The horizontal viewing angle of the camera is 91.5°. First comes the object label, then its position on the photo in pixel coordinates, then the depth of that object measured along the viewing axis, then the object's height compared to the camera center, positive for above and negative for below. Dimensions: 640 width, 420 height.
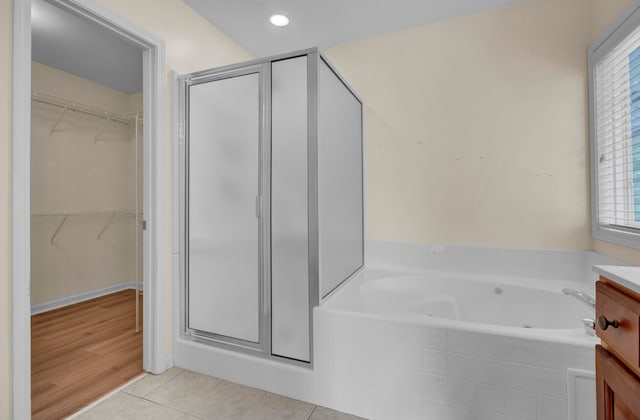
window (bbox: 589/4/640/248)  1.63 +0.45
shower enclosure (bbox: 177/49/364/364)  1.74 +0.07
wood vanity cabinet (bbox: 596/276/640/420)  0.65 -0.32
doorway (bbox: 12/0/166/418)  1.34 +0.14
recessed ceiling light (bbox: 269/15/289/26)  2.31 +1.45
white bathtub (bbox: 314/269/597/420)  1.25 -0.68
